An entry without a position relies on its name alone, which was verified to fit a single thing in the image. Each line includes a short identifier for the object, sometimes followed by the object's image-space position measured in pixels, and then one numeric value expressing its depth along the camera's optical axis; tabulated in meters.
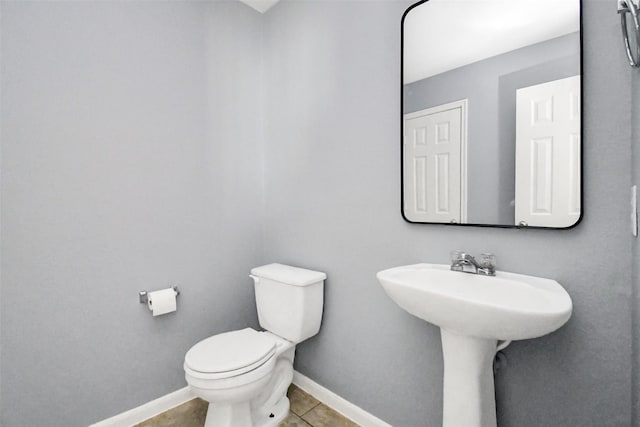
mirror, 0.98
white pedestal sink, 0.81
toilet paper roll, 1.58
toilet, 1.29
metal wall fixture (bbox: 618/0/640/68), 0.66
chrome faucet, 1.10
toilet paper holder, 1.60
